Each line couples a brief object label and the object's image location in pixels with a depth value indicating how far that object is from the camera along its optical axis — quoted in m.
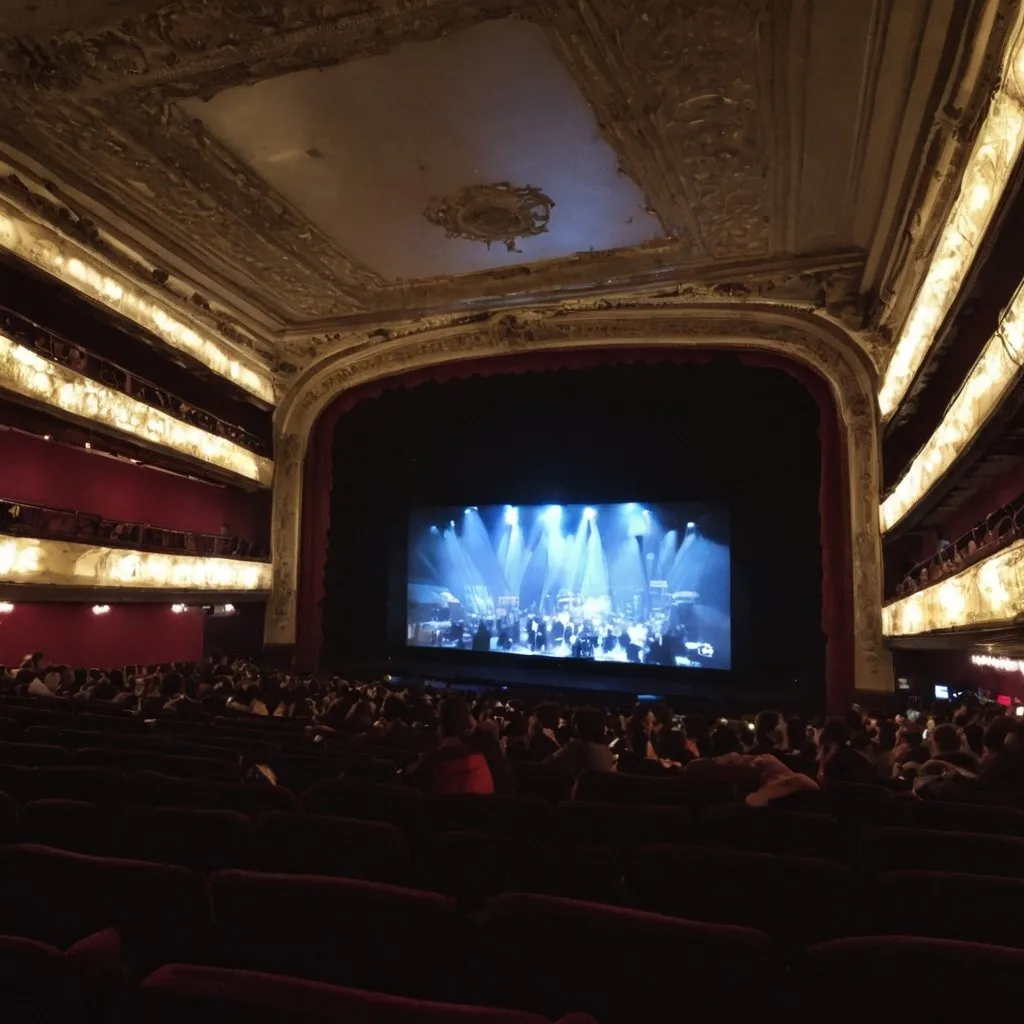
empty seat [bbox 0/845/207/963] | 1.90
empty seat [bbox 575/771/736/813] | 3.59
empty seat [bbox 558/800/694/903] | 2.77
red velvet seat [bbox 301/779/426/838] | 2.93
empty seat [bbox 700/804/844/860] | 2.79
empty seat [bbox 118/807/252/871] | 2.52
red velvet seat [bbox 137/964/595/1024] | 1.26
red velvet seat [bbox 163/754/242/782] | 3.69
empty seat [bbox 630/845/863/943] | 2.02
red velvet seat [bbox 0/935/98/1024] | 1.35
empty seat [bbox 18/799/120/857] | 2.53
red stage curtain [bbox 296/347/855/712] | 12.38
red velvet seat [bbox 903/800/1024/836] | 3.20
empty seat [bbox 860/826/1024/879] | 2.56
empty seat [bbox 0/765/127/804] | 3.17
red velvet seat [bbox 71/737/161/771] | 3.76
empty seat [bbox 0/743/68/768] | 3.73
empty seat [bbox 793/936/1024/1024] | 1.41
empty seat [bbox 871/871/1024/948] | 1.99
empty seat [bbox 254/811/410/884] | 2.35
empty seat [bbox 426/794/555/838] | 2.75
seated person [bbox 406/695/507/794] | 3.66
